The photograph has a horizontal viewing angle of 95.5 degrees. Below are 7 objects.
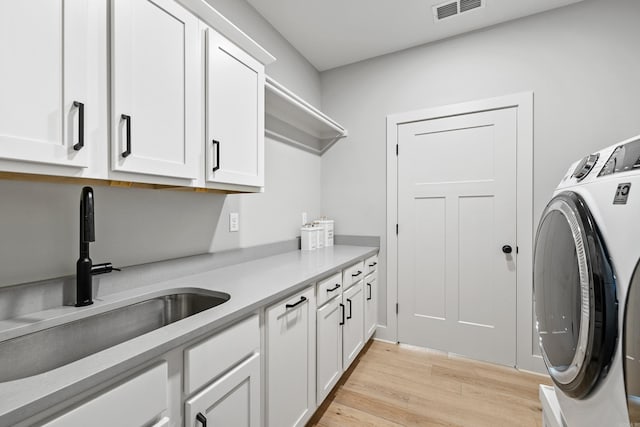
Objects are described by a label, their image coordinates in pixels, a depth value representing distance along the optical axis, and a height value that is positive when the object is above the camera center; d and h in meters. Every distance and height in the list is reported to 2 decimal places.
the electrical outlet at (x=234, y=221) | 1.94 -0.05
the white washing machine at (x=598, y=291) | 0.65 -0.20
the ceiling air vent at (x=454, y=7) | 2.09 +1.52
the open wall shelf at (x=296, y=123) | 1.99 +0.79
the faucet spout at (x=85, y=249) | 1.03 -0.13
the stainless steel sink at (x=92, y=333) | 0.85 -0.43
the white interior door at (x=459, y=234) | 2.31 -0.17
